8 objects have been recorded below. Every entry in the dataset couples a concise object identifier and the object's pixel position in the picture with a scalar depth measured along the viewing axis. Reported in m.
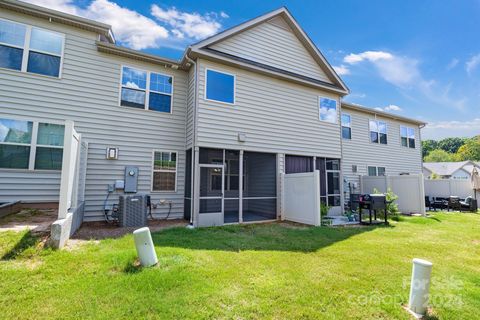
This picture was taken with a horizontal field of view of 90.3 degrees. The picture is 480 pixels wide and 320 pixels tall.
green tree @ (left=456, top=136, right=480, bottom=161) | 55.17
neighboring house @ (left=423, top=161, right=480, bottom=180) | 32.91
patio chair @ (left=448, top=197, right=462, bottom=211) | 13.30
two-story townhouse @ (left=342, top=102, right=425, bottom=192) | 13.75
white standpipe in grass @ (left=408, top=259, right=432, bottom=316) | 2.78
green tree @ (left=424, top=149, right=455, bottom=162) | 63.44
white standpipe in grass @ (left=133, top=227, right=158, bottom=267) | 3.91
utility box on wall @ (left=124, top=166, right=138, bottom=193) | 8.14
